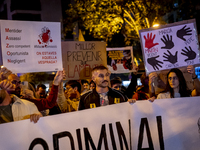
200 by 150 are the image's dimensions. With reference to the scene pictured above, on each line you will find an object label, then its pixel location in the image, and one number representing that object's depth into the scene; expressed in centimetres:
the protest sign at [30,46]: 371
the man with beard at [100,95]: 402
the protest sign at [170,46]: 433
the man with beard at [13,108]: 329
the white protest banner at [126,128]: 343
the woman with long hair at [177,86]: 429
